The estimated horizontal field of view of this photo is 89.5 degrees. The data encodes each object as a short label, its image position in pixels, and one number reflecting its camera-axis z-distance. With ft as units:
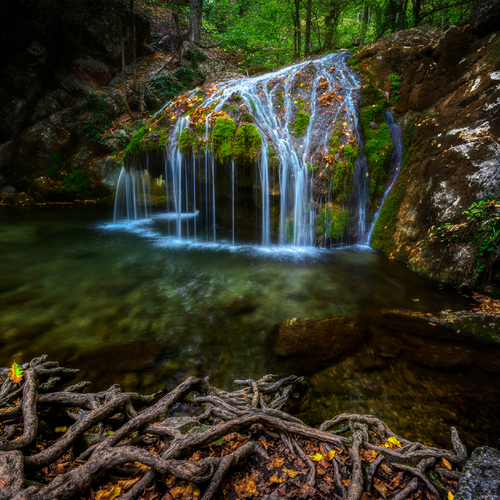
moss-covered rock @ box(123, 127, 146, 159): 30.10
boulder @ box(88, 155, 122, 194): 44.47
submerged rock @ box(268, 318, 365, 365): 11.13
